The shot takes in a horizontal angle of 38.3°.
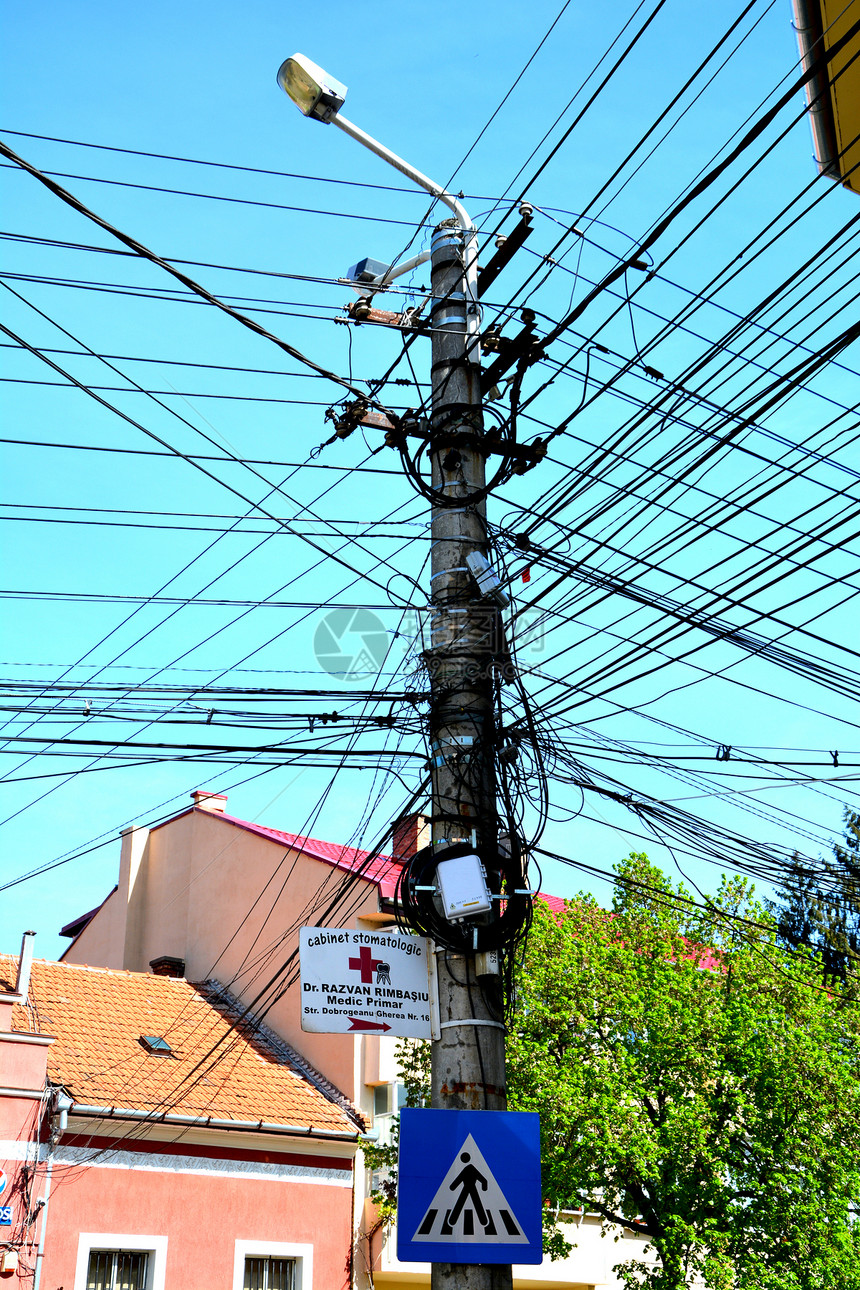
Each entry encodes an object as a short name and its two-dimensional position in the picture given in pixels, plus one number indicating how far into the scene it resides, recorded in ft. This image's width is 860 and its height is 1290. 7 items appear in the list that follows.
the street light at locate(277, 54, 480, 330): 27.84
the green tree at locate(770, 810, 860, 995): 135.54
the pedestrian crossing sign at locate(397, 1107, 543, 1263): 22.48
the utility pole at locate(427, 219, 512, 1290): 23.82
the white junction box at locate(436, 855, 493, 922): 24.27
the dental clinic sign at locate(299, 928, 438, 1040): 24.41
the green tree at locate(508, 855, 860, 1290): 54.13
